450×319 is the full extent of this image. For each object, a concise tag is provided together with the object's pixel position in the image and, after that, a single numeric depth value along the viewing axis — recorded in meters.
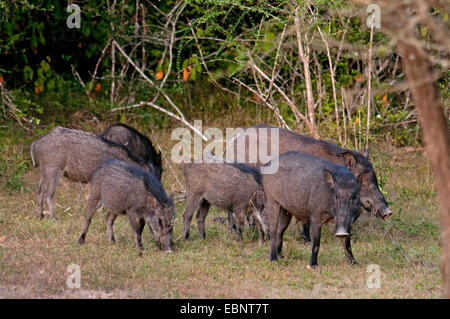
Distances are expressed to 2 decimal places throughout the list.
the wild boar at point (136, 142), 21.16
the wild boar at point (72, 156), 18.58
